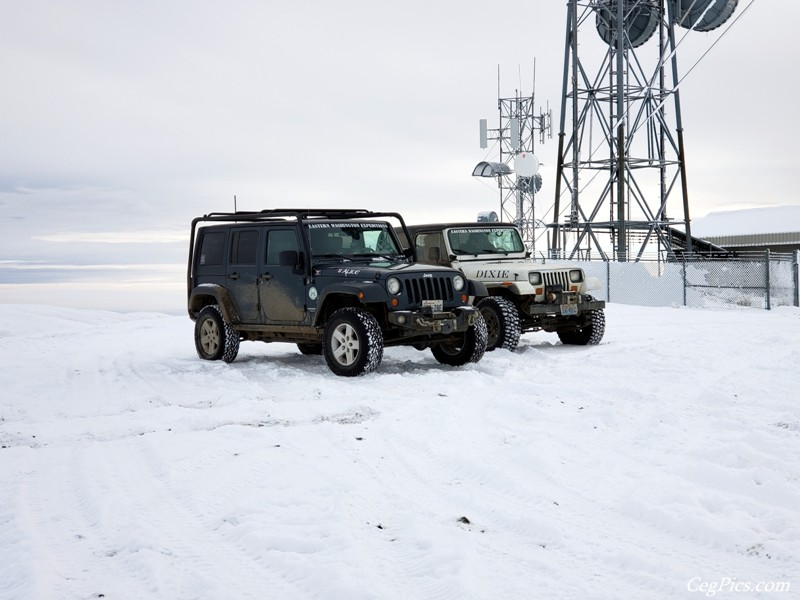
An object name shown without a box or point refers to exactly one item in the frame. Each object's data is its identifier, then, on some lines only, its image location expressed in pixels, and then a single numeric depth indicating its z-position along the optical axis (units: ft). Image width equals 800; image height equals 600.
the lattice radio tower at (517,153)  139.13
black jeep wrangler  39.11
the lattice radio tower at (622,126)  114.32
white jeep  47.80
